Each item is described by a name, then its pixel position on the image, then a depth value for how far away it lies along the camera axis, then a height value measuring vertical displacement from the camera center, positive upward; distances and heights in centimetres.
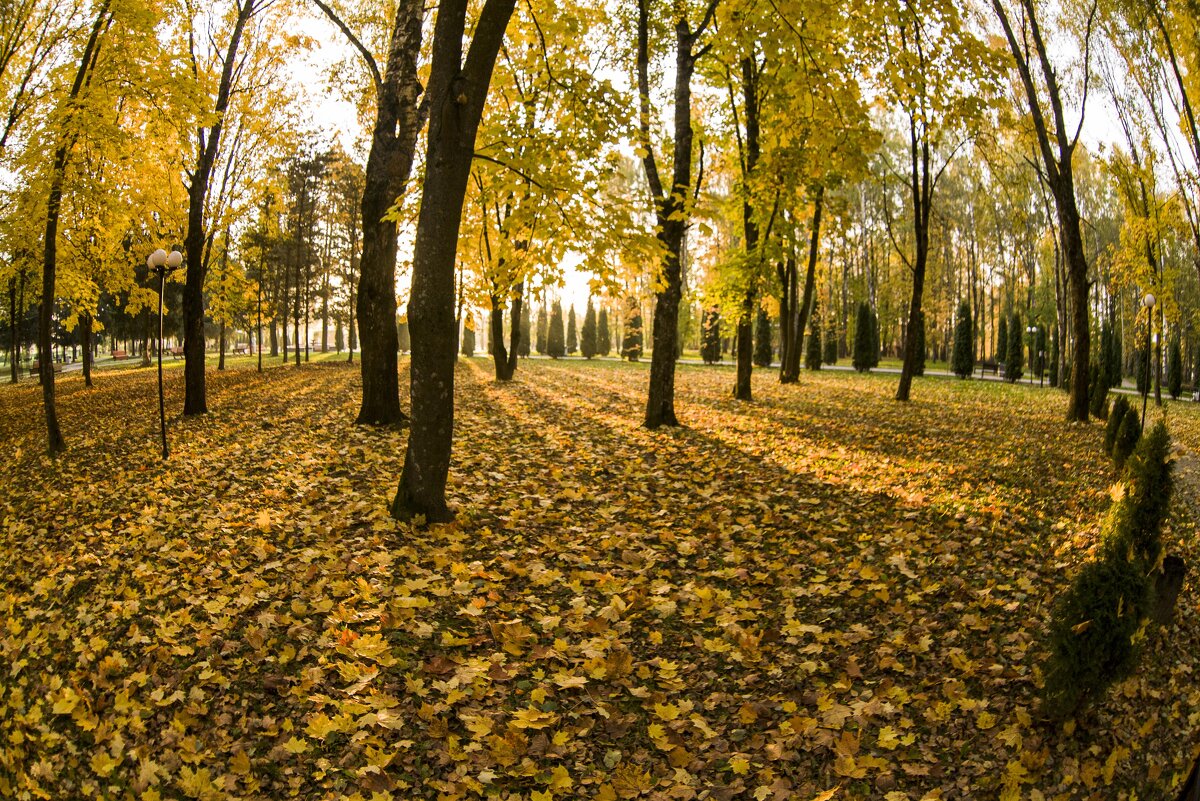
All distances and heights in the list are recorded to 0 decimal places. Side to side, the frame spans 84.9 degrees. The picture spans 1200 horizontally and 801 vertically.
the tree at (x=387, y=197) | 908 +232
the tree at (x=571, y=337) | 4910 +191
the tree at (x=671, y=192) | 968 +240
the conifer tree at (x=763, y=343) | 3475 +111
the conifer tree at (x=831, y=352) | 3991 +75
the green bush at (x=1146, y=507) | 381 -91
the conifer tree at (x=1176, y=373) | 3064 -28
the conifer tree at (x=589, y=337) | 4372 +171
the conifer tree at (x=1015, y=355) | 3225 +53
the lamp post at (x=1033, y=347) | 3666 +109
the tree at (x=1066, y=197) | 1332 +353
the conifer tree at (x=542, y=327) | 4914 +274
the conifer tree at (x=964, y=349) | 3219 +81
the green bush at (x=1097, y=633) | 312 -128
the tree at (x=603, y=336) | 4659 +190
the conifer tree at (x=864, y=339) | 3278 +128
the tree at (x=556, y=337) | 4488 +173
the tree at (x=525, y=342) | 4459 +149
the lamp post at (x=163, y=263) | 909 +136
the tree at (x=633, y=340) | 3219 +158
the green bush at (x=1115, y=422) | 976 -85
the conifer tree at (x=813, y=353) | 3294 +56
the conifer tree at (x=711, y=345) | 3703 +104
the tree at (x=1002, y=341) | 4214 +160
